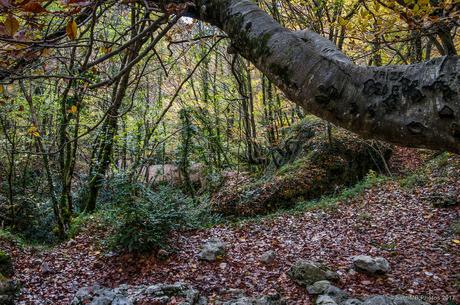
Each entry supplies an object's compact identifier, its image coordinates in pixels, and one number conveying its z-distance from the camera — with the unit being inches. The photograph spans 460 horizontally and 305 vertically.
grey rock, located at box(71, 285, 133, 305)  146.1
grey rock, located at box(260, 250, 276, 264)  186.9
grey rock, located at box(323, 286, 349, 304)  138.4
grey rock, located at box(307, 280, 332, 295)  147.8
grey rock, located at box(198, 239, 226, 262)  195.2
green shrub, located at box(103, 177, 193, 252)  203.6
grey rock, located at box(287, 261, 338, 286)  156.9
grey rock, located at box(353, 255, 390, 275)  159.3
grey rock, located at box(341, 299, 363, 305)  128.2
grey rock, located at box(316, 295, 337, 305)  134.3
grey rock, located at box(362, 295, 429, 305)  120.8
